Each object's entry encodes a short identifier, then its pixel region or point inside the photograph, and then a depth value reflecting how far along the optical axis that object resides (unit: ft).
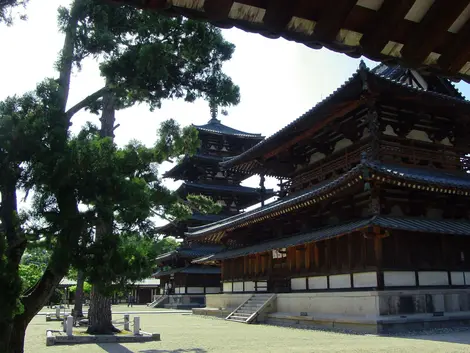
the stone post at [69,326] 45.70
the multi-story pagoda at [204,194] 129.90
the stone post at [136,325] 48.14
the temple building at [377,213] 50.49
